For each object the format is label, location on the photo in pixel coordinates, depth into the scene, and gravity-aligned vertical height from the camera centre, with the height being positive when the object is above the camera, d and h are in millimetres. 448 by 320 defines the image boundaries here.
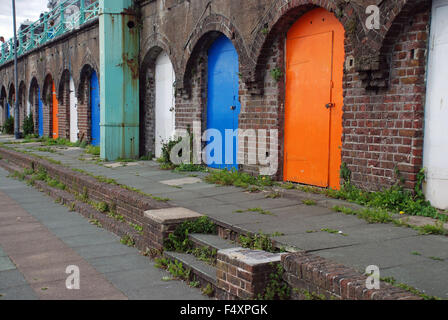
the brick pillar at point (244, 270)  3758 -1271
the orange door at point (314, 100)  6801 +322
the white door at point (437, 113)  5293 +96
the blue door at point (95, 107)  15672 +400
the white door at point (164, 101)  11539 +463
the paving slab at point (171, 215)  5245 -1127
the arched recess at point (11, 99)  27842 +1165
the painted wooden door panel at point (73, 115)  17953 +135
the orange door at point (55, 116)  20188 +100
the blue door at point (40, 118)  22812 +8
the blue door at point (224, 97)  9086 +467
